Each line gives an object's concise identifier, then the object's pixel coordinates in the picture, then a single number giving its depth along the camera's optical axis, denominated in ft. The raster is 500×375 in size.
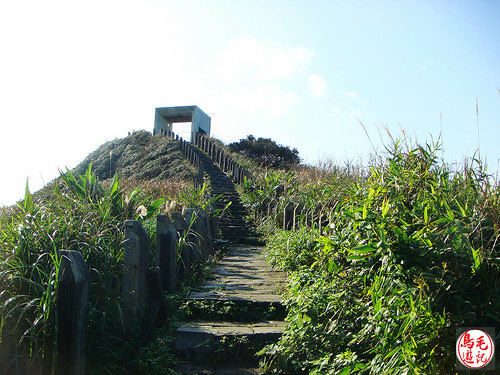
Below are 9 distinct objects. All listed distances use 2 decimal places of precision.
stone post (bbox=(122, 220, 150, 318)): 11.34
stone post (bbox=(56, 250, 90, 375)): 8.98
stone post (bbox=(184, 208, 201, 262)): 17.75
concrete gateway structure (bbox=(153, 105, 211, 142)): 91.35
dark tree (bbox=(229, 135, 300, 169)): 97.50
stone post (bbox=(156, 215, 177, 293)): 14.14
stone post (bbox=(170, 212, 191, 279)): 16.31
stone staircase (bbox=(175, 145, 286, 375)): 11.37
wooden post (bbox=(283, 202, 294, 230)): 26.45
